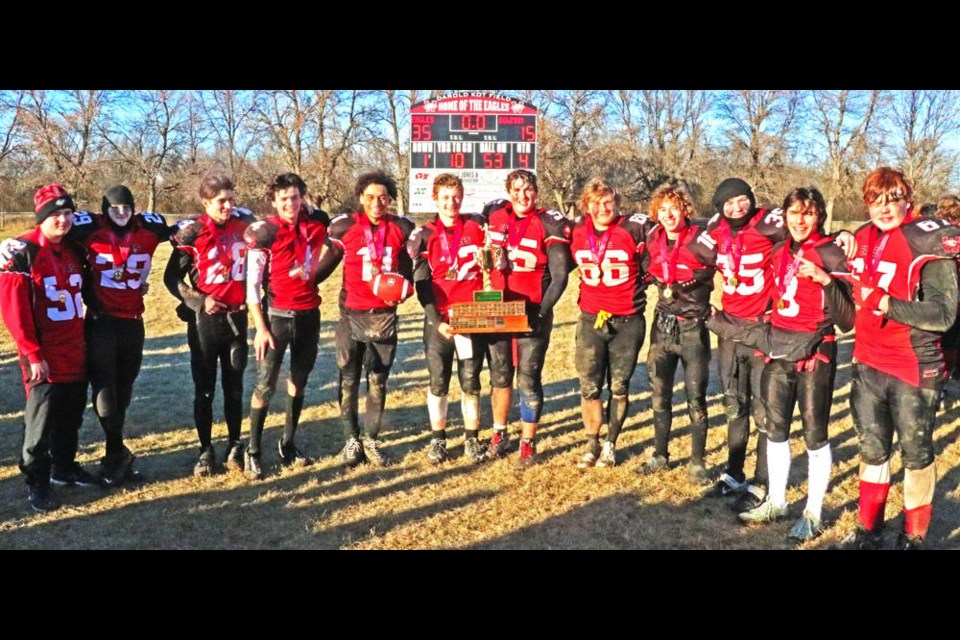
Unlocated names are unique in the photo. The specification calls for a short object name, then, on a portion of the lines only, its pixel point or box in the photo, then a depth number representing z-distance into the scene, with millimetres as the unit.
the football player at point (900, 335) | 4145
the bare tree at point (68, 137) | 31906
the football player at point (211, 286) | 5707
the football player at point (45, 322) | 5039
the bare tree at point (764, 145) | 35062
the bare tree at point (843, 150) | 32656
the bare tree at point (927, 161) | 28469
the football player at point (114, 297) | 5527
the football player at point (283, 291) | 5660
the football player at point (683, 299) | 5609
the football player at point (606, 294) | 5891
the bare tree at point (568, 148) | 34812
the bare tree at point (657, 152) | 38062
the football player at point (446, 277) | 6000
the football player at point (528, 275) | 6055
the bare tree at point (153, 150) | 34469
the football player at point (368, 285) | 5984
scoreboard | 20125
